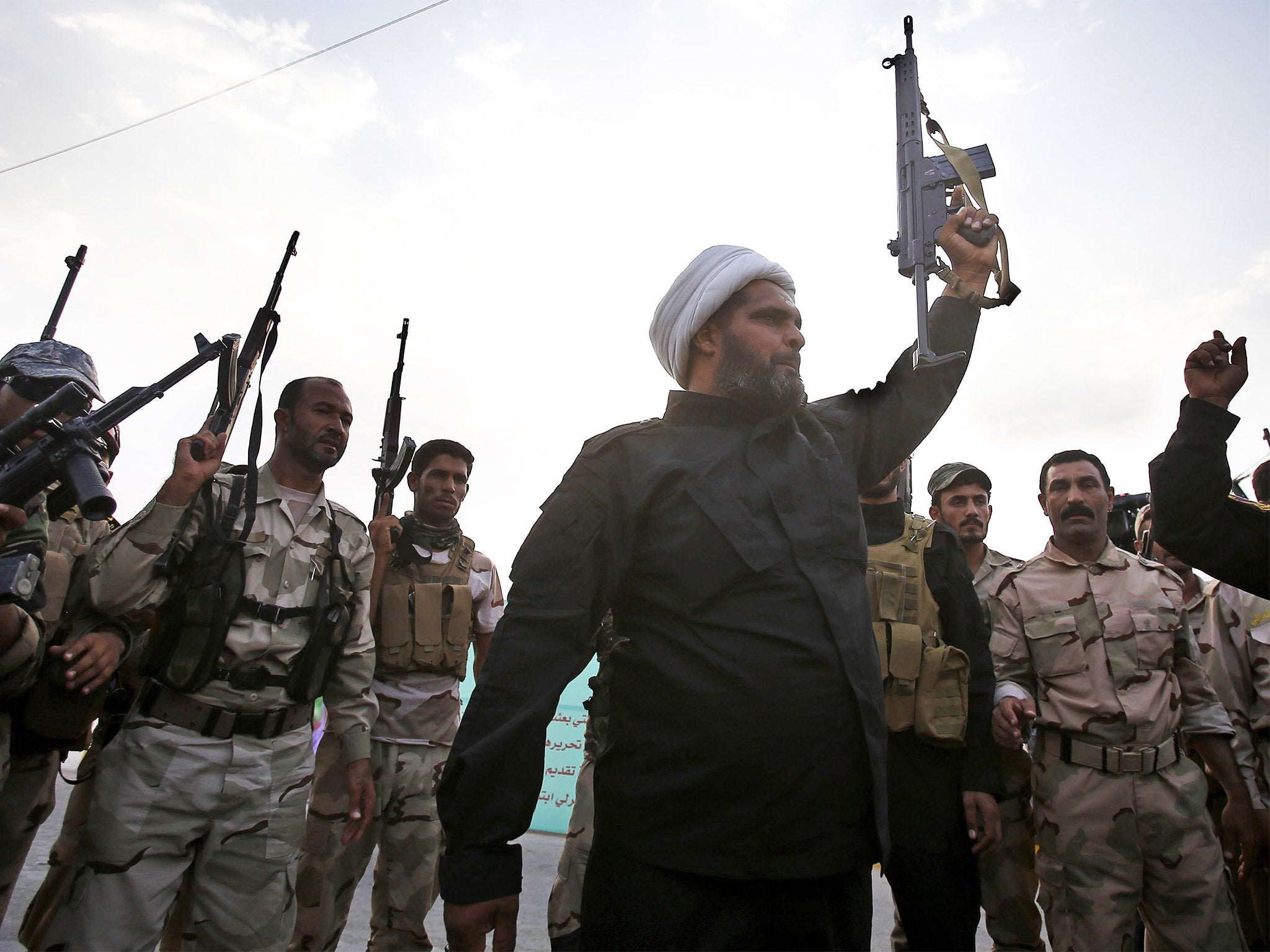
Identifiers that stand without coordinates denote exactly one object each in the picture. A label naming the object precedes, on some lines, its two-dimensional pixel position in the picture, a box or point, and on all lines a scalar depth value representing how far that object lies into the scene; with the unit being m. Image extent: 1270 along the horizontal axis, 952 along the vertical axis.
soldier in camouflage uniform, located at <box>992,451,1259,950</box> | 2.92
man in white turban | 1.35
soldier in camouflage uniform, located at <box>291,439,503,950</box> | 3.53
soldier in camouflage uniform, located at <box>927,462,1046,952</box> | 3.25
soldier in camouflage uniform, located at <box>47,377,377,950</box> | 2.44
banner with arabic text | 6.55
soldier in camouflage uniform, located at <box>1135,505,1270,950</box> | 3.57
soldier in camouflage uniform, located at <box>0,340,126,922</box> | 2.59
